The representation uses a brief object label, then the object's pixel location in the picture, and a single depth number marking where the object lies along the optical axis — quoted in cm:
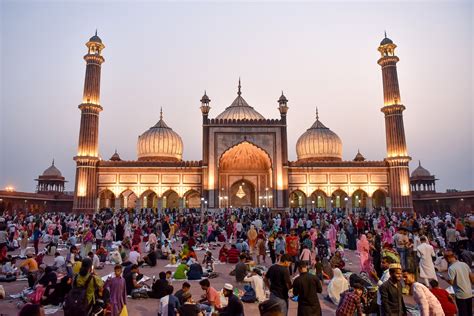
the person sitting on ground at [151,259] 991
